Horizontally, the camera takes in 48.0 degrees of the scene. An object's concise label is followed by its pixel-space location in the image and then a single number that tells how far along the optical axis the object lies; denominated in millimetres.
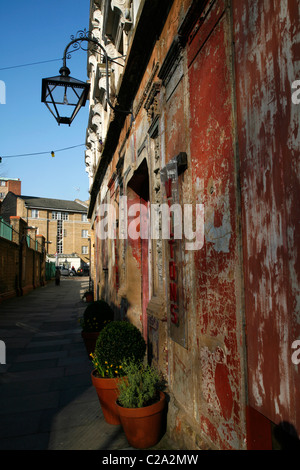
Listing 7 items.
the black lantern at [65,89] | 5430
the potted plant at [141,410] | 3131
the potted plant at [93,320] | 6625
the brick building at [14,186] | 58125
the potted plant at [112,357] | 3750
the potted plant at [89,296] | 16188
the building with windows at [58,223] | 55641
